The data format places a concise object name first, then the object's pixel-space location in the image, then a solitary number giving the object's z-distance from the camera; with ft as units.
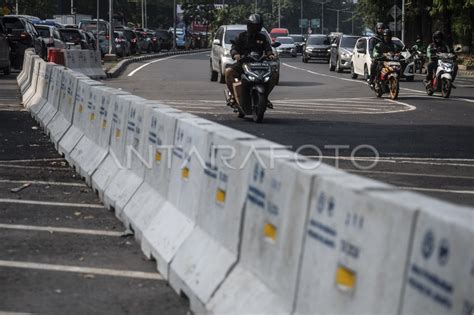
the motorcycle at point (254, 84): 66.64
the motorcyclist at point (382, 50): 95.30
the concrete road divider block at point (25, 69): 94.47
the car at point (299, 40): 302.45
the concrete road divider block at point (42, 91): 65.96
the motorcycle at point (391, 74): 93.68
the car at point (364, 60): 123.03
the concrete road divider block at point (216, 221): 21.62
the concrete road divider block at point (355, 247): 14.55
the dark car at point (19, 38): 145.18
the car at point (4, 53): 126.72
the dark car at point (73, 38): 175.94
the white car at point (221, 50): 118.62
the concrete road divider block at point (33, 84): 76.65
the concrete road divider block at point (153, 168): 28.71
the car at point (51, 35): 153.89
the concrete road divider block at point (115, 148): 35.19
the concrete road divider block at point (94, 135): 38.93
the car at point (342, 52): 158.61
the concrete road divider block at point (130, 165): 32.40
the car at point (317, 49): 213.46
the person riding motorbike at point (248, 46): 67.77
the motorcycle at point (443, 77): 95.35
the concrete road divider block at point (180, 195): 25.27
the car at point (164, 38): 321.85
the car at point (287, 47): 270.46
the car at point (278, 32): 351.73
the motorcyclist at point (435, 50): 97.40
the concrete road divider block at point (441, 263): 12.99
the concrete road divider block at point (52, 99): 58.54
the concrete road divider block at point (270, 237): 18.03
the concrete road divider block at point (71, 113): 46.09
